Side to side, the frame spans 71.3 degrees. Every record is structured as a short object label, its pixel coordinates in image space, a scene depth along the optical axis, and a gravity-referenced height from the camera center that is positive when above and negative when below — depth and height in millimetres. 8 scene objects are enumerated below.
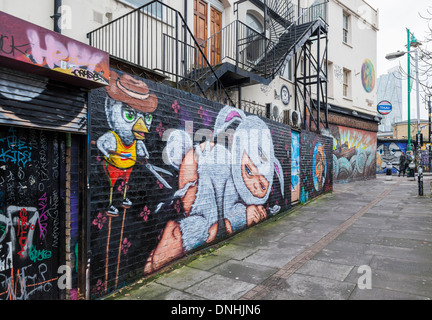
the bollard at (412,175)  19181 -883
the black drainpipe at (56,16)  5762 +2837
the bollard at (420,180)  11361 -716
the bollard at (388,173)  19131 -747
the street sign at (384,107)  19547 +3603
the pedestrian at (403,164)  22253 -154
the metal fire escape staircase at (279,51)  8781 +3975
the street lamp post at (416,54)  10797 +3996
